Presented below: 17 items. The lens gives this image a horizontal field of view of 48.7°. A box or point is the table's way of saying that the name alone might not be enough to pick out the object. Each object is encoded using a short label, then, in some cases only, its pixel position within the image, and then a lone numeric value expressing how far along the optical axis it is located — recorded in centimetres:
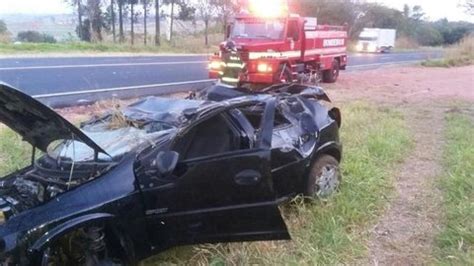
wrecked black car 342
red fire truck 1413
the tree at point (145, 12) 3209
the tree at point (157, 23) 3078
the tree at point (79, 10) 3048
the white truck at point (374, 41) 4512
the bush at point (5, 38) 2364
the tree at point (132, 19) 3136
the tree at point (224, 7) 3584
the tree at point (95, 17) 3077
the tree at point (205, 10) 3512
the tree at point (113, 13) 3130
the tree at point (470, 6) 3116
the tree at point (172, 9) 3341
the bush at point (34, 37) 2886
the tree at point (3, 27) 2716
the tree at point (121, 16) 3130
